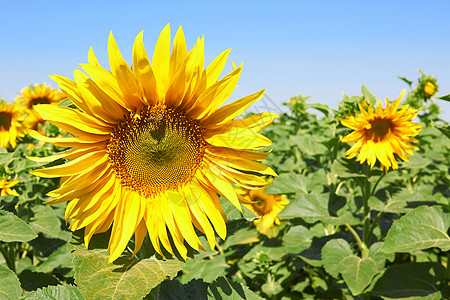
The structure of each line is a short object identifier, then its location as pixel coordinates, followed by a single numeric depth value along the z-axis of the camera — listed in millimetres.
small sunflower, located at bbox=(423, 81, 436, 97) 5086
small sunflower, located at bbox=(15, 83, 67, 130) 4633
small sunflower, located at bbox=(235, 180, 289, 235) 3541
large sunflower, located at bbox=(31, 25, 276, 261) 1189
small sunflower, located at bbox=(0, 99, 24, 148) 3846
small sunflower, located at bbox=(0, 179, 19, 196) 2385
